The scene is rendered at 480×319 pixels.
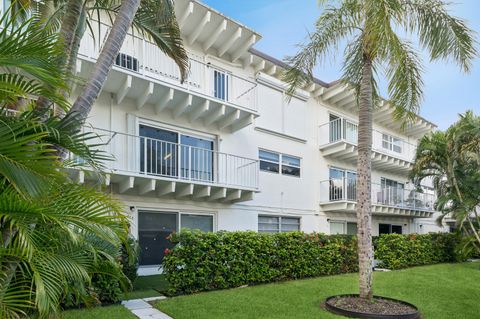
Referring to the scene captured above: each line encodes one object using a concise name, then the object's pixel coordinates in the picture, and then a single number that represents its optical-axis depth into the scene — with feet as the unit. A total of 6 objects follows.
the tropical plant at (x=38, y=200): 8.46
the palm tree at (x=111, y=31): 13.48
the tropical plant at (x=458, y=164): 49.77
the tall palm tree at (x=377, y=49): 23.38
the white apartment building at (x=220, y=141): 33.99
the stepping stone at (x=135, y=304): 24.12
